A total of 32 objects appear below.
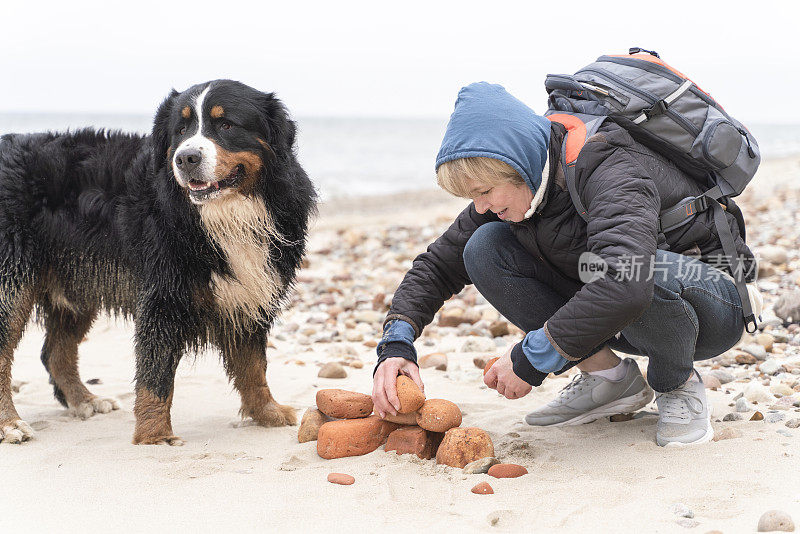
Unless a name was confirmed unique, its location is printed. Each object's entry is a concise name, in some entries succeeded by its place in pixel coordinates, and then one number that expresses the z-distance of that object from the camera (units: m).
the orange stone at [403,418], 2.68
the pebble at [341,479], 2.40
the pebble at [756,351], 3.54
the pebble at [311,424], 2.92
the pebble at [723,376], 3.29
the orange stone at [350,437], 2.68
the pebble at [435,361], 3.77
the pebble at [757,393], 2.96
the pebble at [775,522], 1.84
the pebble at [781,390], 2.98
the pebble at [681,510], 2.01
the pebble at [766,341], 3.66
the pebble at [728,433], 2.56
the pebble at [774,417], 2.69
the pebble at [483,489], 2.26
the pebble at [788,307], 4.03
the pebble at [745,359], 3.53
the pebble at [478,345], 4.14
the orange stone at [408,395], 2.57
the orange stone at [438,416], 2.61
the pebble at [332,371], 3.80
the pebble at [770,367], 3.33
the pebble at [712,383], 3.20
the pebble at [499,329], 4.46
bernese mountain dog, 3.04
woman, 2.18
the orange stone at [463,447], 2.50
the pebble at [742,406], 2.87
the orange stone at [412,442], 2.64
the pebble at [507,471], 2.37
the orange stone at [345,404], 2.81
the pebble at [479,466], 2.44
